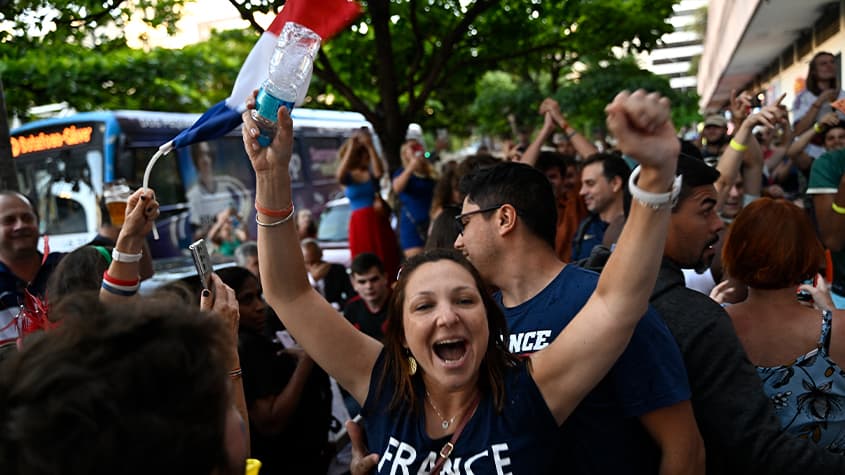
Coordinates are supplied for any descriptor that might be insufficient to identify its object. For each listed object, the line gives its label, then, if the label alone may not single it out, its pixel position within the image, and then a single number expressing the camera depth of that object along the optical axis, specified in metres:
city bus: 12.39
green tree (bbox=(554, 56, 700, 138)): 15.34
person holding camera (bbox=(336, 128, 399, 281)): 7.84
